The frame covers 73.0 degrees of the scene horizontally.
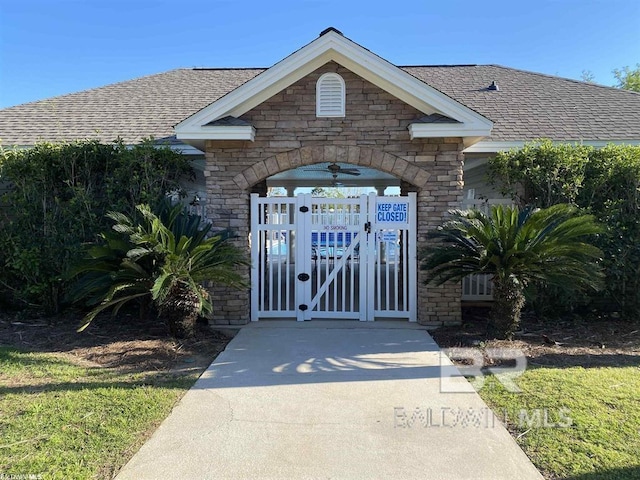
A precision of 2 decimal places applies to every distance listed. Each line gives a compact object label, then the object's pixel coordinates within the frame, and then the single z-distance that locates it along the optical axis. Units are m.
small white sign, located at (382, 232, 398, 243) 7.48
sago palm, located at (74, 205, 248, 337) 5.95
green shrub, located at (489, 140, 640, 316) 7.12
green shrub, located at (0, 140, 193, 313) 7.18
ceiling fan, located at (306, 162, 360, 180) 9.73
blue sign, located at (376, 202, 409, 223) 7.44
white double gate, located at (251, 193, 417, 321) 7.43
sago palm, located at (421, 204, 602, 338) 5.96
